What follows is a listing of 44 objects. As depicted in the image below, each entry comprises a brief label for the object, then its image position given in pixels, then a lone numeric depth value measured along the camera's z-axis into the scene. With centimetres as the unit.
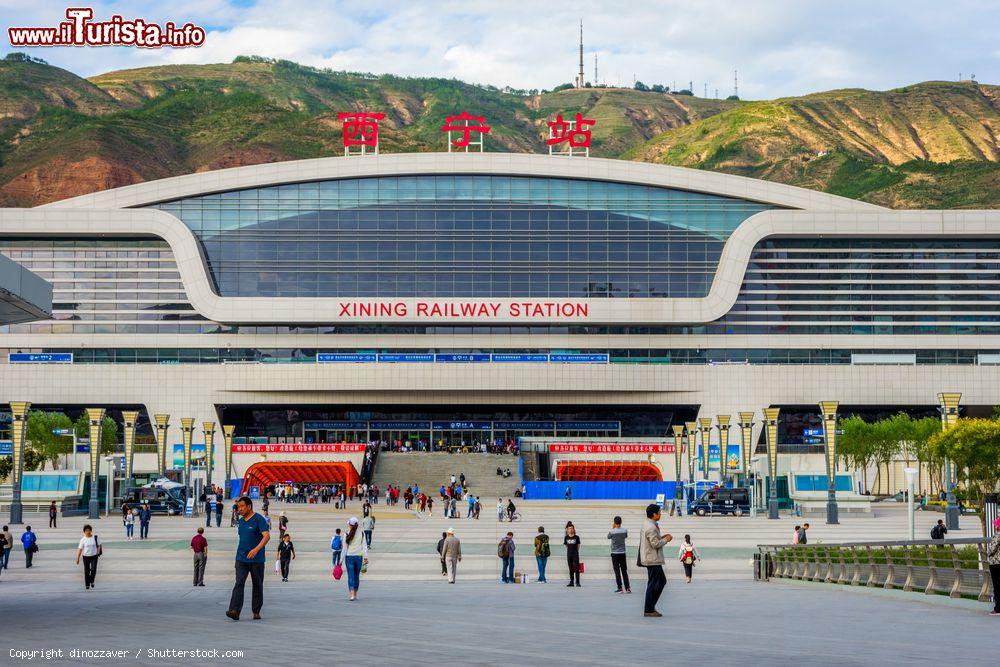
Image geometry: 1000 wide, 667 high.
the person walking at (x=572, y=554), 3044
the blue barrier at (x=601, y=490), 9688
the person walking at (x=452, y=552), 3266
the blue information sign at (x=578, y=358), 11188
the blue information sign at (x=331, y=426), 11869
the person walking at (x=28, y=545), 3600
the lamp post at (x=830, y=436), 6600
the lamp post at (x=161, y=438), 8525
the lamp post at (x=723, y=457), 8506
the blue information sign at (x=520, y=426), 11869
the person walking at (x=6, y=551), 3441
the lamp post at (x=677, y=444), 9294
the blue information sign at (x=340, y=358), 11206
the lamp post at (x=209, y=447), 8972
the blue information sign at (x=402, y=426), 11912
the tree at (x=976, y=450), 4766
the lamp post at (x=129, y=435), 7606
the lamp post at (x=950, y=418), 5853
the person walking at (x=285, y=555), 3288
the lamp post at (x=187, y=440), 8188
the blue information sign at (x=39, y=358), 11181
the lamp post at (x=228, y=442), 10000
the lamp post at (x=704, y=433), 8919
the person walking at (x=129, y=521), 4966
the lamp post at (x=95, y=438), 7062
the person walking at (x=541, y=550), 3328
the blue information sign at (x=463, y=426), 11925
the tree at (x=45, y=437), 9338
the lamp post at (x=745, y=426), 8111
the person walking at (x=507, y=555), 3291
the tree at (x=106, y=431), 10238
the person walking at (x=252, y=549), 1920
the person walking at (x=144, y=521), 5078
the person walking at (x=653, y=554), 2022
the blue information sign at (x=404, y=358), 11206
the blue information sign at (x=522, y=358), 11200
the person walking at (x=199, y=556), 3012
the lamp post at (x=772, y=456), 6906
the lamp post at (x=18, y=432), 6500
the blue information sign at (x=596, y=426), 11750
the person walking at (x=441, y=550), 3388
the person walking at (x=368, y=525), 3941
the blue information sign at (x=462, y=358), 11225
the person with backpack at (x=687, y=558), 3275
